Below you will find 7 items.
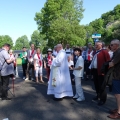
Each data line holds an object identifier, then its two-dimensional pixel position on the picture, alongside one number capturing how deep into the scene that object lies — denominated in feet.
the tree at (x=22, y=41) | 241.21
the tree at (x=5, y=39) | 173.31
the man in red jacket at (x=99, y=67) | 11.62
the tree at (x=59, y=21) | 60.72
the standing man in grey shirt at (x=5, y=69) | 12.98
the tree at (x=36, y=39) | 203.98
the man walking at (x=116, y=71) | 9.36
